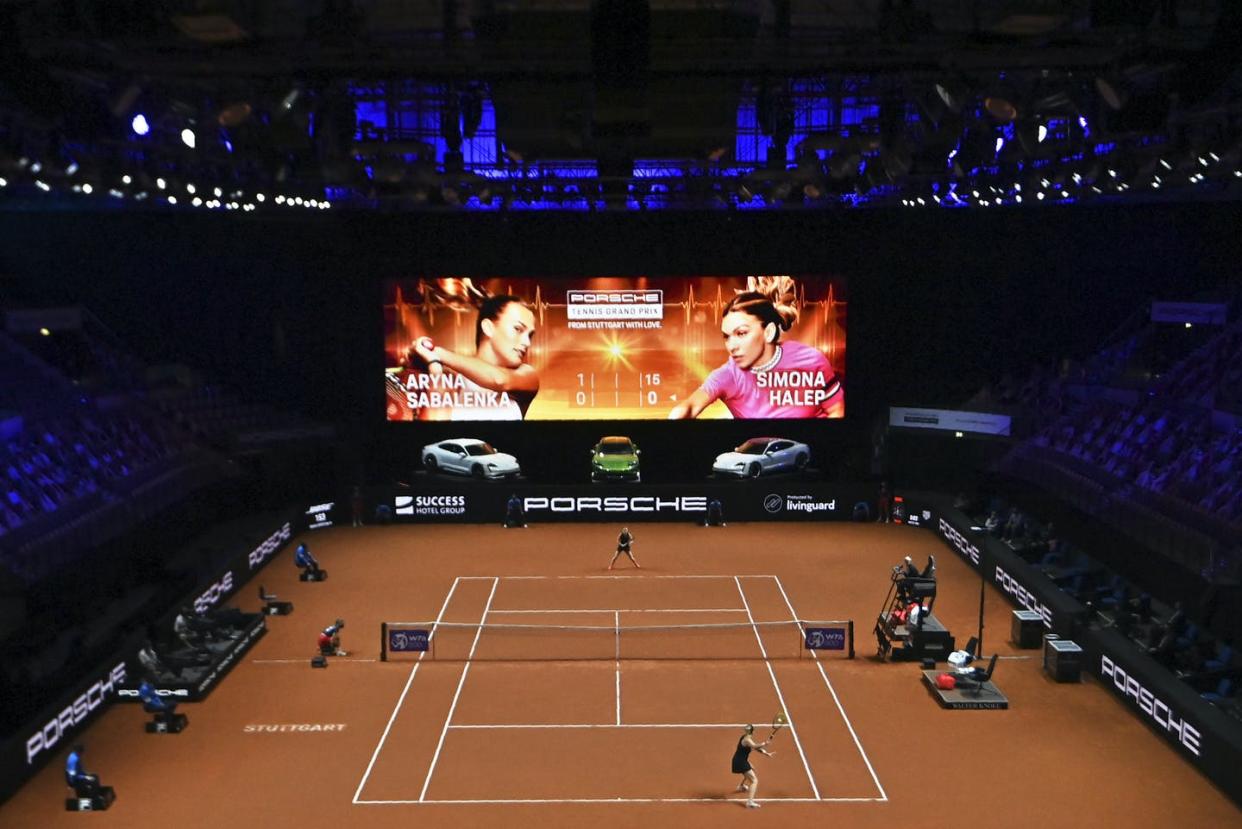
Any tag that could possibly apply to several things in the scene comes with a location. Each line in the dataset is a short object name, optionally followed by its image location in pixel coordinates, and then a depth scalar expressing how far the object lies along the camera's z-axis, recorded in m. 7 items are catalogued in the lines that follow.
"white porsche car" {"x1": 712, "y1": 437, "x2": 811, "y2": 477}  38.31
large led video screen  37.22
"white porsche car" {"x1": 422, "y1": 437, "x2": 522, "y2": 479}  38.16
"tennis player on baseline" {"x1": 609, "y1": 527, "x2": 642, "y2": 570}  30.28
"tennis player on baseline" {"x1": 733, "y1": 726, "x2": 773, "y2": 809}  17.06
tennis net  23.64
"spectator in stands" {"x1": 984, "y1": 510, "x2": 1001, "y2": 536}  32.16
